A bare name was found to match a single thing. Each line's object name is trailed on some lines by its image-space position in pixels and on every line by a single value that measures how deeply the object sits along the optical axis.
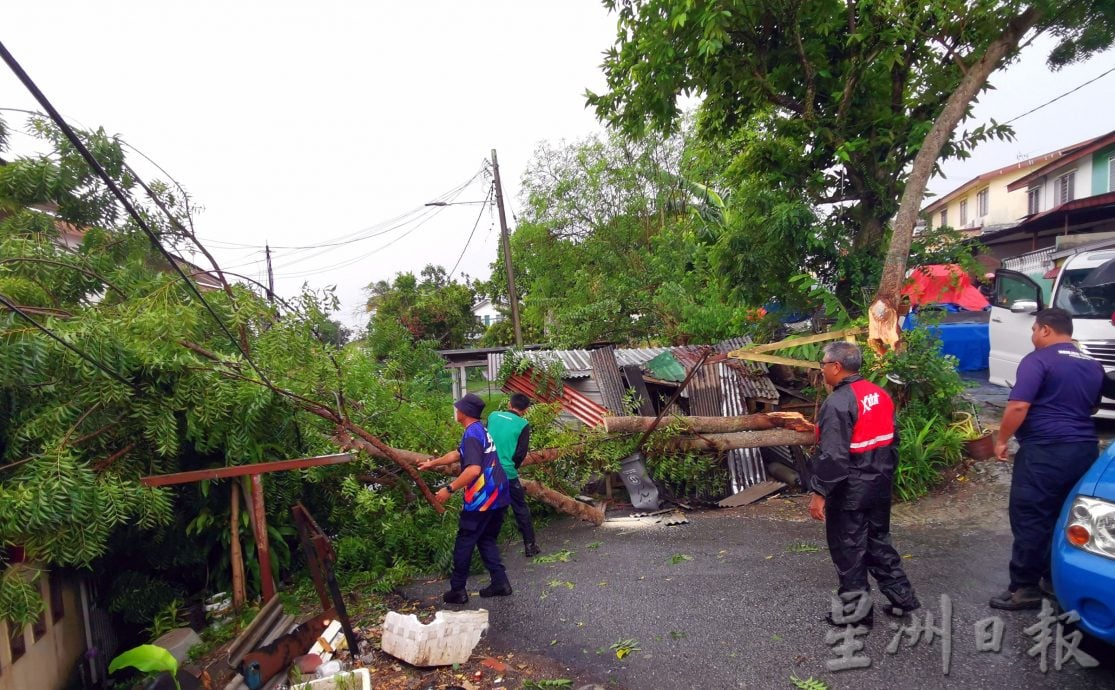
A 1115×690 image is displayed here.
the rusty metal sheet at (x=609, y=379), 8.56
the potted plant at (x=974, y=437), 6.70
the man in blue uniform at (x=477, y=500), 4.63
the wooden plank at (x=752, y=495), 7.39
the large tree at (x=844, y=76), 7.61
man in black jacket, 3.66
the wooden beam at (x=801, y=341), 7.75
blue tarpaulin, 11.70
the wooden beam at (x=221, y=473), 4.17
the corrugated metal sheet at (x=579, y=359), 8.95
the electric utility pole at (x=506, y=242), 18.01
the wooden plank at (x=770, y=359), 7.94
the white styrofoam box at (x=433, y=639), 3.80
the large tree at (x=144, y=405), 3.90
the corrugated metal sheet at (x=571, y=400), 8.55
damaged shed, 8.55
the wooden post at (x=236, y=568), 4.75
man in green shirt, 5.88
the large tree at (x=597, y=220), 19.84
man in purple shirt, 3.61
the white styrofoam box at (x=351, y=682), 3.46
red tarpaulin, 7.76
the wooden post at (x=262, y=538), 4.46
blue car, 2.84
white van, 6.94
